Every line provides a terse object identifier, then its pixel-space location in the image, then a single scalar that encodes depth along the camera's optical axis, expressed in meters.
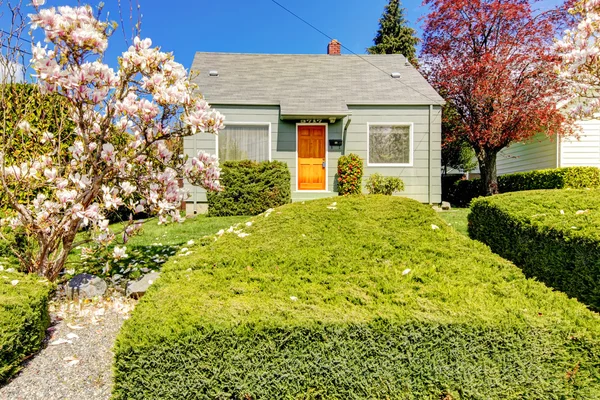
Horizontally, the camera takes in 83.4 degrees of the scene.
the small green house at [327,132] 9.27
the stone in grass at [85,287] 3.26
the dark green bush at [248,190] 7.95
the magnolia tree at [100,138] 2.53
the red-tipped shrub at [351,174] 9.06
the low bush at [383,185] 9.02
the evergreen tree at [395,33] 20.41
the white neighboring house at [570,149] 9.99
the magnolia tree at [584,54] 3.92
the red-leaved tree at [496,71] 9.91
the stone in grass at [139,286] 3.25
